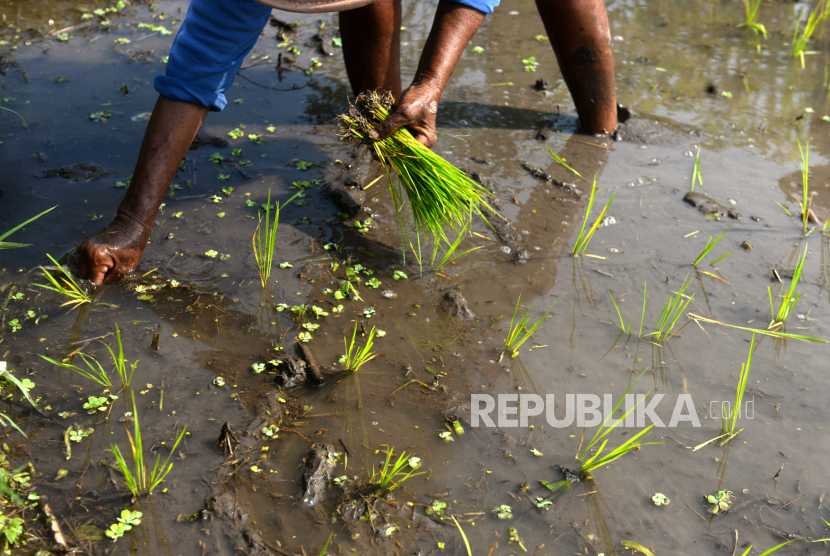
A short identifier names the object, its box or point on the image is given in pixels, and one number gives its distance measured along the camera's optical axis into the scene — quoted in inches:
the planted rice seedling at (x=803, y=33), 168.9
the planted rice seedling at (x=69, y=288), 81.9
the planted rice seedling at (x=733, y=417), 72.2
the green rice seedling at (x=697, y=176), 119.1
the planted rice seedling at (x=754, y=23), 180.5
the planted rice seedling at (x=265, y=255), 88.9
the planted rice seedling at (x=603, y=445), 67.1
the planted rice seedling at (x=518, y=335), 82.2
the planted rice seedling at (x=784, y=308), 86.8
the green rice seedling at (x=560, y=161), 122.9
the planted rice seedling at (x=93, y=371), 71.6
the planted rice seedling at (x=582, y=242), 100.0
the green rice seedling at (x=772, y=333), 85.6
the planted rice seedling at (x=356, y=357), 77.0
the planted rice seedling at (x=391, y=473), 64.1
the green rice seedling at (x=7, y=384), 66.9
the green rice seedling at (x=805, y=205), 105.4
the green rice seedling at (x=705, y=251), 98.1
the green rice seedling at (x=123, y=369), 71.4
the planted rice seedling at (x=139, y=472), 60.2
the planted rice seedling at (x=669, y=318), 85.5
